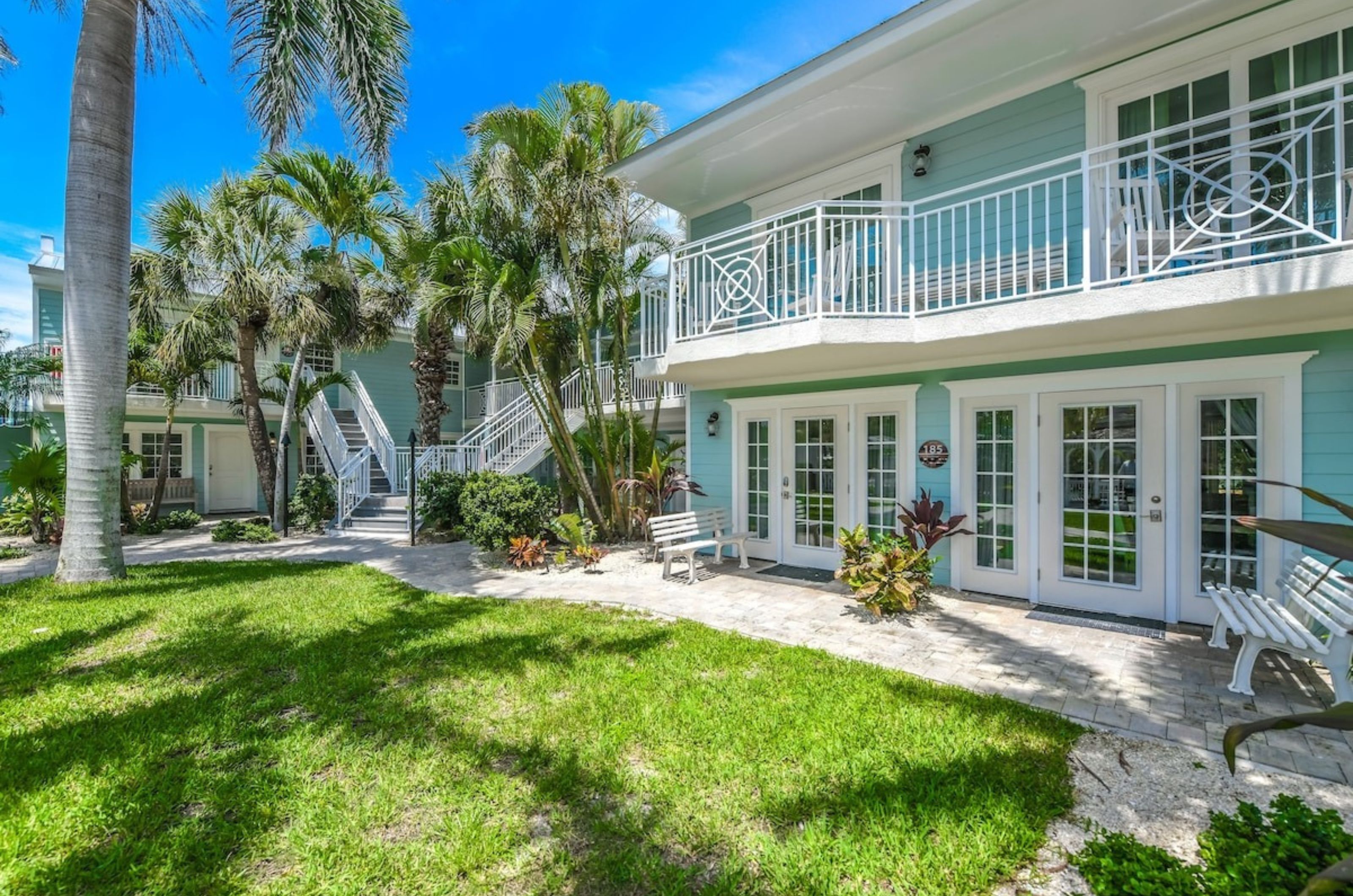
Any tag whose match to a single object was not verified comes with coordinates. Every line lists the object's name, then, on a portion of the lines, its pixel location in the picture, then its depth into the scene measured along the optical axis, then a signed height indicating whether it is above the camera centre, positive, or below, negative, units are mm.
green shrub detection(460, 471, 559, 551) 9305 -1036
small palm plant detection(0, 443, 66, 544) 9992 -555
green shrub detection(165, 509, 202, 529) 13516 -1719
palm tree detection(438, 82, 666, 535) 8633 +3353
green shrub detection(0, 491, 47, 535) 11281 -1379
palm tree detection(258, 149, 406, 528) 11375 +4669
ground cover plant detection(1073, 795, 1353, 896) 2193 -1664
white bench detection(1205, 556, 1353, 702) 3602 -1248
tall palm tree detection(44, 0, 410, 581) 6957 +3456
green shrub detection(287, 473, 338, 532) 13172 -1314
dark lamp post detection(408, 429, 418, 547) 11219 -735
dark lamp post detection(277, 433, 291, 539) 12648 -1207
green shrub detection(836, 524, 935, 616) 6031 -1377
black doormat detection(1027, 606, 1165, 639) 5520 -1772
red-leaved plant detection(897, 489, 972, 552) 6688 -931
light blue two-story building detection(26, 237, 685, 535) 13461 +510
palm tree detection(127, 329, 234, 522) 11930 +1780
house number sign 7129 -119
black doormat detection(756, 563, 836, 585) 7848 -1806
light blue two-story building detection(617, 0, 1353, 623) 5098 +1603
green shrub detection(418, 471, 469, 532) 11922 -1136
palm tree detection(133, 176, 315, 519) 11281 +3631
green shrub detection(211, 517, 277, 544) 11859 -1773
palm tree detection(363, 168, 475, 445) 9320 +3093
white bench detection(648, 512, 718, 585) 7730 -1292
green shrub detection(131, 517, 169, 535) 12844 -1780
